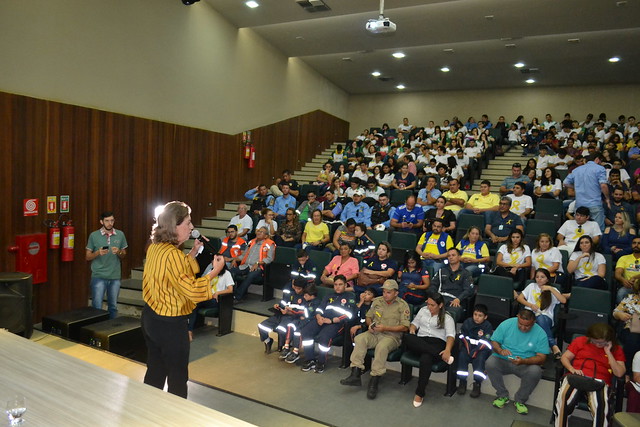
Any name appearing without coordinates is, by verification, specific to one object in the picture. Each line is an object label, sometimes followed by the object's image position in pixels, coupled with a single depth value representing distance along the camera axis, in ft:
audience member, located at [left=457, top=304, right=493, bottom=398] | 14.51
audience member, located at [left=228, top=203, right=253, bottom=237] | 24.88
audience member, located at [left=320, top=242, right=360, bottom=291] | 19.20
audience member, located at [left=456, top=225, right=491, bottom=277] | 19.06
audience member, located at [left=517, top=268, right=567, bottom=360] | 15.23
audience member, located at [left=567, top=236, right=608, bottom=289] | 17.22
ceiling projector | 17.23
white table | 5.21
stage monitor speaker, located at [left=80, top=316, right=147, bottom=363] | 13.89
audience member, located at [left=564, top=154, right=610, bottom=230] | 20.63
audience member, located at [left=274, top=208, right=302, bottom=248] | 23.93
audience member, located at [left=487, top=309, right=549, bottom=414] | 13.66
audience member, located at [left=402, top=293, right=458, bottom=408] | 14.10
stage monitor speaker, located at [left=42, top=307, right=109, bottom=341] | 15.11
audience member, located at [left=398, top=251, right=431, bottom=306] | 17.72
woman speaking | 7.30
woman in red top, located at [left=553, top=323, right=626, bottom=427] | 11.85
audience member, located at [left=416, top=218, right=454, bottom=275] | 20.03
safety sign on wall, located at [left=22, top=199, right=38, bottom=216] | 18.39
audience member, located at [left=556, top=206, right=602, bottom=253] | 19.47
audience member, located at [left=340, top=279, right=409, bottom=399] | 14.52
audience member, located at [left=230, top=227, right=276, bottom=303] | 20.97
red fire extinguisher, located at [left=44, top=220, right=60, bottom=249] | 19.17
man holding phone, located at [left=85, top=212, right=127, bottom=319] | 18.56
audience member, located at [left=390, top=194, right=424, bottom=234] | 23.63
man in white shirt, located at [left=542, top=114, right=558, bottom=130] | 43.66
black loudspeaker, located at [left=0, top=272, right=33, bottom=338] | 13.32
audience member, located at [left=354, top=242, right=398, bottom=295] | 18.88
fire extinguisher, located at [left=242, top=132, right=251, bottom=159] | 33.21
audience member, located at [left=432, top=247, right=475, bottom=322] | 17.11
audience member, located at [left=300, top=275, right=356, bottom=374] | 16.11
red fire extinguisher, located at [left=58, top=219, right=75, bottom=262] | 19.57
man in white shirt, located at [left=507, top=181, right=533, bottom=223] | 23.04
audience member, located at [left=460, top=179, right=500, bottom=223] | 23.48
